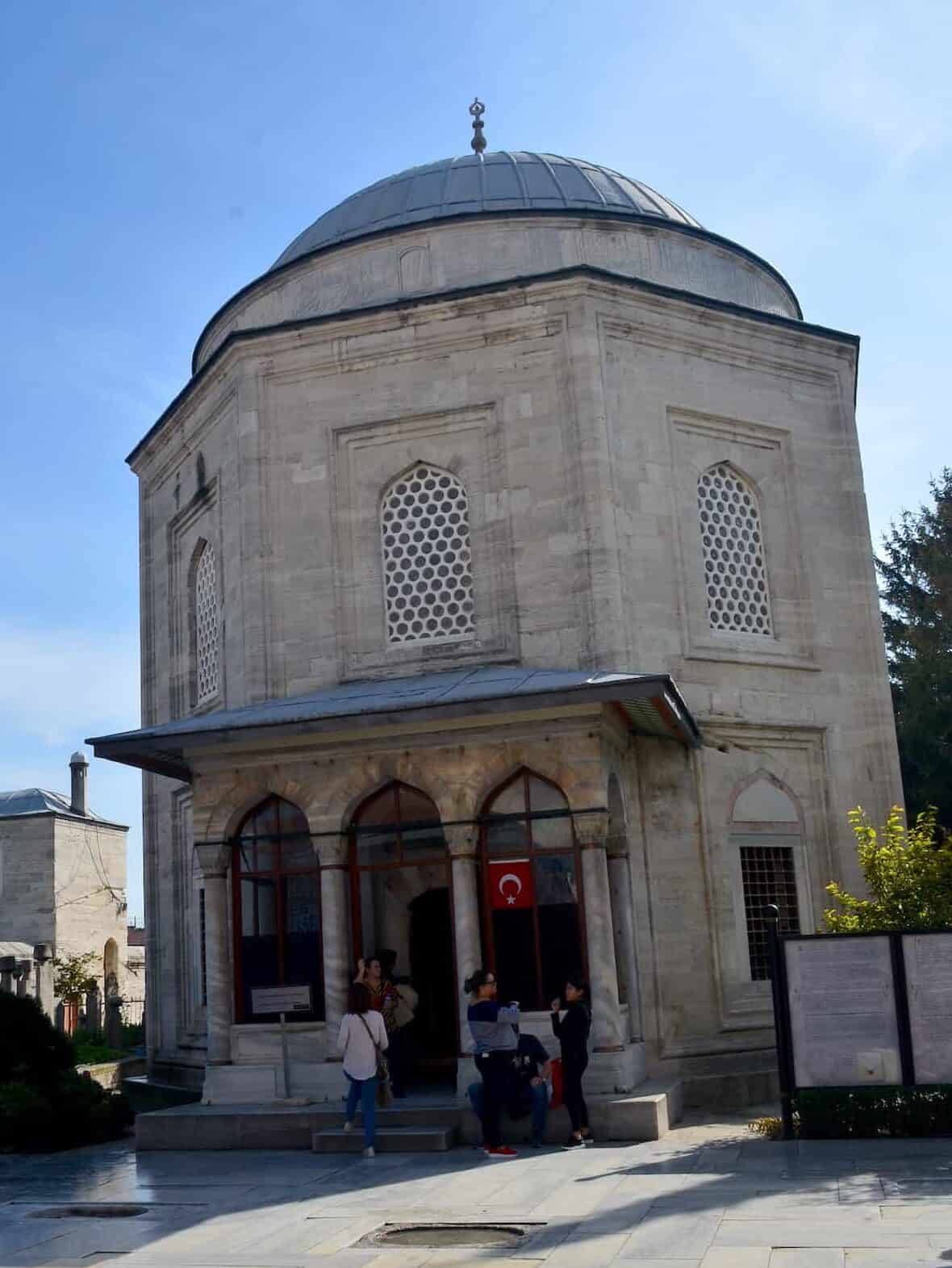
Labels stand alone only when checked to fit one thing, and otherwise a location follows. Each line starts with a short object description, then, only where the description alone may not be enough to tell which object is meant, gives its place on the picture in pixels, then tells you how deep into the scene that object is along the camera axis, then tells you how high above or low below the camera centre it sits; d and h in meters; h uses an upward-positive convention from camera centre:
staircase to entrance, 11.29 -1.84
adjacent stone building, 38.31 +1.53
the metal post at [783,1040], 10.33 -1.16
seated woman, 11.07 -1.45
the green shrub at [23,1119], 12.99 -1.79
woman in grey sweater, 10.88 -1.19
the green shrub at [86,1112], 13.45 -1.87
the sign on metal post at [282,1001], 13.30 -0.82
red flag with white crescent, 13.07 +0.18
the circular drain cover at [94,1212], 9.23 -1.96
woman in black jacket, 11.05 -1.24
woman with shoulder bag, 10.97 -1.13
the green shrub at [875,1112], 10.09 -1.72
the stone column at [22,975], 18.05 -0.58
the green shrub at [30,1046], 13.84 -1.19
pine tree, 23.38 +4.27
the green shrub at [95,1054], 23.50 -2.26
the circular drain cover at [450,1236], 7.82 -1.93
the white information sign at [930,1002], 10.09 -0.92
